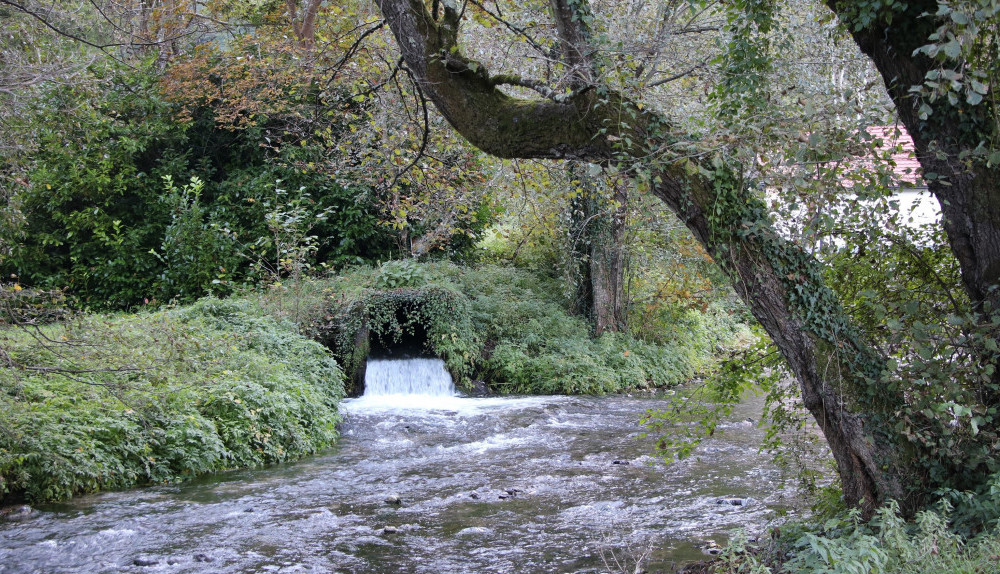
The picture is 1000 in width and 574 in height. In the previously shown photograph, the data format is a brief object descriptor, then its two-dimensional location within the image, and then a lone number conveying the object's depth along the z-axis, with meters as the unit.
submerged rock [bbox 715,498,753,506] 7.55
